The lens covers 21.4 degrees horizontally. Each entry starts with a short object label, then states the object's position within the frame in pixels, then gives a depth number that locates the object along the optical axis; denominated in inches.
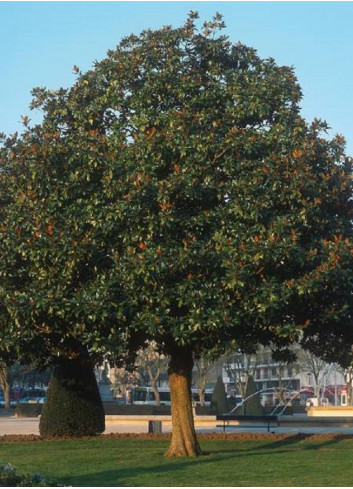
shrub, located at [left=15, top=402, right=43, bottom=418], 2265.0
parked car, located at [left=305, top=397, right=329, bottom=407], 3399.1
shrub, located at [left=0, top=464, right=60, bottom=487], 484.7
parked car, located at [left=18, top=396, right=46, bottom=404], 3488.2
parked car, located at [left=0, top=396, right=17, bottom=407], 3718.3
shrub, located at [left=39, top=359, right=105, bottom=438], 1098.1
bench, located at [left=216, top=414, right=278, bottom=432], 1366.9
